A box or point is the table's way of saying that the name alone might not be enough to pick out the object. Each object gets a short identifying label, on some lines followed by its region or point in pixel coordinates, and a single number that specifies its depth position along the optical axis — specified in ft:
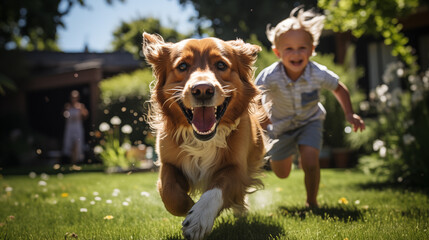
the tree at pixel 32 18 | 38.83
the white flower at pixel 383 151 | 19.54
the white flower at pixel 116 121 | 30.05
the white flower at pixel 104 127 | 29.50
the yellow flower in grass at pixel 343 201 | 14.61
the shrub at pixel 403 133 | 17.89
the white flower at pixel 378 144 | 19.80
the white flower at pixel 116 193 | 16.87
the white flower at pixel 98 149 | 32.55
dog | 9.44
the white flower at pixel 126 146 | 32.57
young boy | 13.16
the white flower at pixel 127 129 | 28.64
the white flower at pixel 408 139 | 17.65
